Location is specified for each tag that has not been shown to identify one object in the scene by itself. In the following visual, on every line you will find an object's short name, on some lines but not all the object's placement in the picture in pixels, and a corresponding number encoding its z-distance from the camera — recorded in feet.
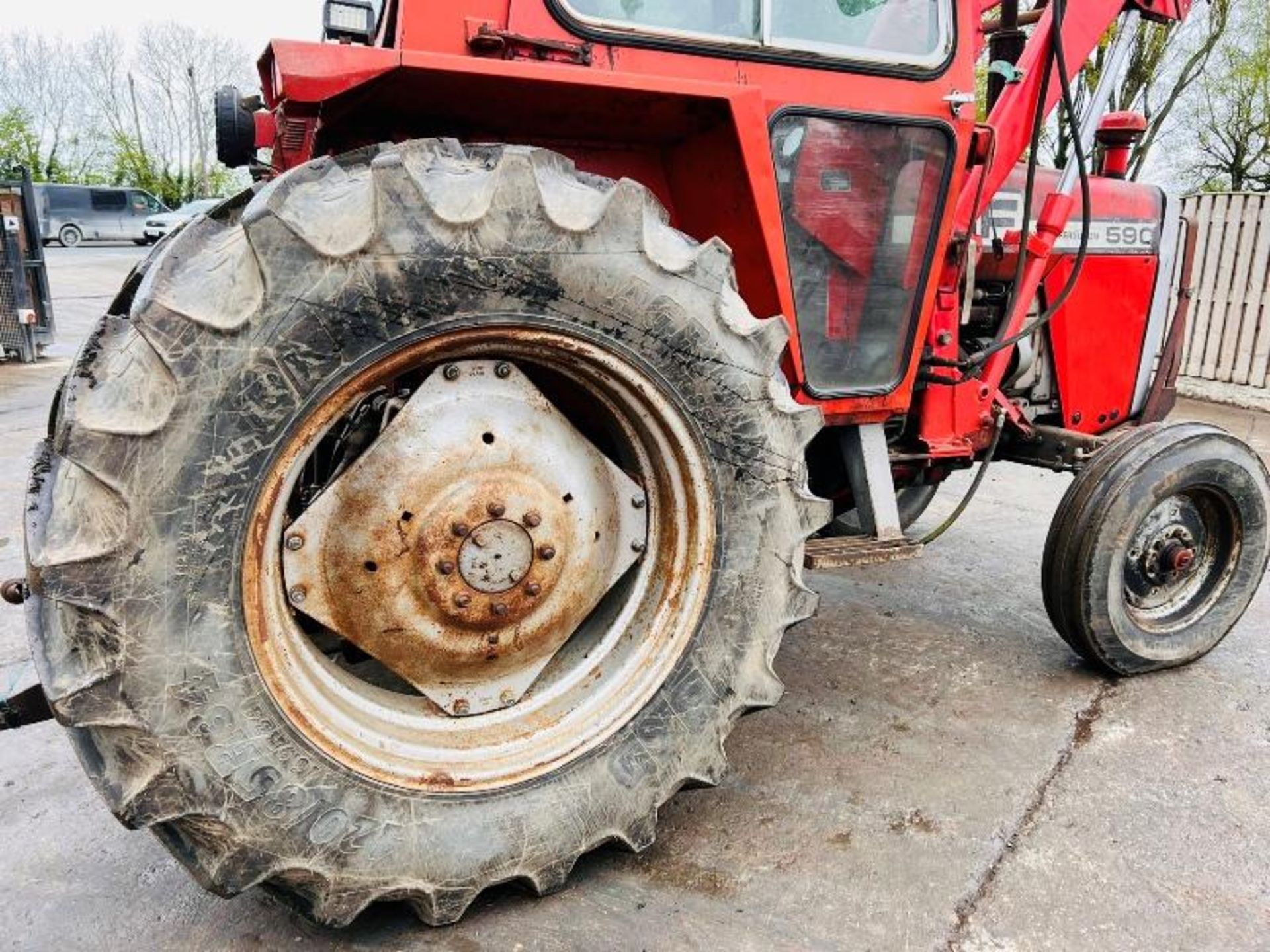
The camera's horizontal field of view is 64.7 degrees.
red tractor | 5.53
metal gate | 28.73
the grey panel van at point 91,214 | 94.79
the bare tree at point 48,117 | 129.90
